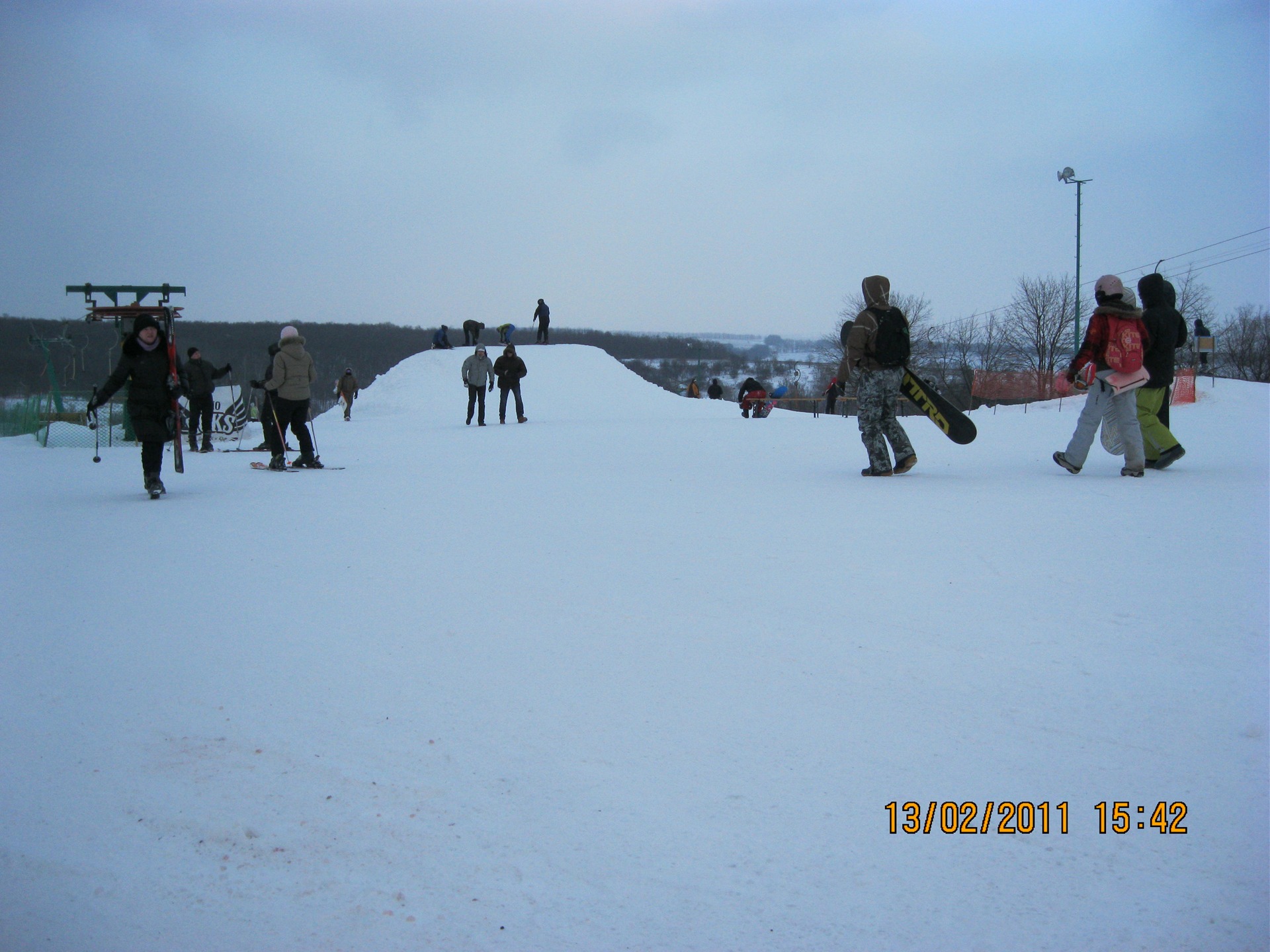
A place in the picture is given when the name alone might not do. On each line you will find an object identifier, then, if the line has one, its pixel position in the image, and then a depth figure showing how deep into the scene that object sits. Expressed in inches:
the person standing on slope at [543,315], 1492.4
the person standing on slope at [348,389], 1069.1
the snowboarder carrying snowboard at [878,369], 361.4
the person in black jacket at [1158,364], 346.6
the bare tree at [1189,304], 2304.4
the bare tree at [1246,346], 2188.7
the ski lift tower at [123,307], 542.0
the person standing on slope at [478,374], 800.3
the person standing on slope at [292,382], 443.8
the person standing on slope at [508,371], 806.5
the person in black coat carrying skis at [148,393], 354.6
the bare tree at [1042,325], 2593.5
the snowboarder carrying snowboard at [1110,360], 335.0
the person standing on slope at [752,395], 994.7
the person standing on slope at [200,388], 605.3
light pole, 1363.2
